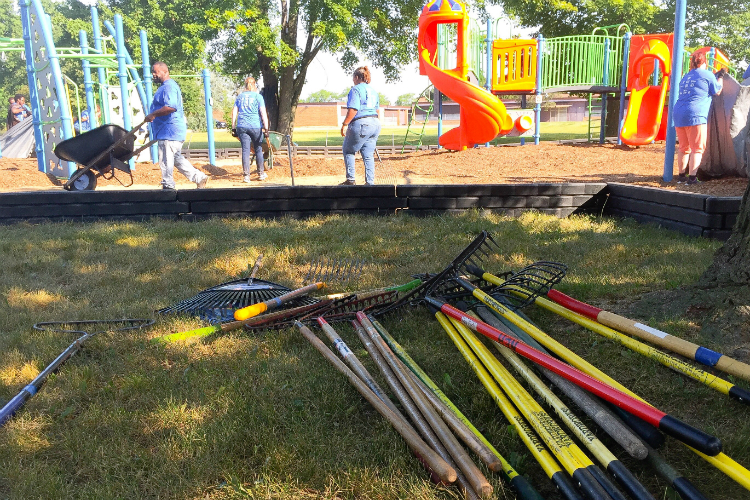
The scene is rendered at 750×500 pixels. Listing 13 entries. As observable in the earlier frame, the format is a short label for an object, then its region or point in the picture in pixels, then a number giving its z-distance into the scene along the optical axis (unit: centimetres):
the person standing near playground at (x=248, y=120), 1013
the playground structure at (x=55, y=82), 1055
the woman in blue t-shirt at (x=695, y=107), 770
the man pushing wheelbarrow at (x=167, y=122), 780
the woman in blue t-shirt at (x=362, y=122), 777
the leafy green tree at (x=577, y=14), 2398
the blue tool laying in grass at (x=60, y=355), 254
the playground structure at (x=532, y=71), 1370
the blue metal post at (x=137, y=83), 1258
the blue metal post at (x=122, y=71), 1154
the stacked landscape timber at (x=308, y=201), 660
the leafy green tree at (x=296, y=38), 2164
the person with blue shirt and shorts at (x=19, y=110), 1884
